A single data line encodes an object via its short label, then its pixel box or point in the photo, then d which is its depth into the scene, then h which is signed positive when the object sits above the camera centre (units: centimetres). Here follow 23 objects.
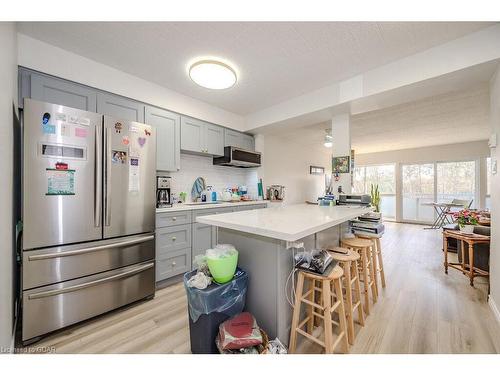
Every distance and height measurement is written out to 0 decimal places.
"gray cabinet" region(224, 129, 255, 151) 359 +86
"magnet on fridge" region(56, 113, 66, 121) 161 +55
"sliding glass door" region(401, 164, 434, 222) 649 -13
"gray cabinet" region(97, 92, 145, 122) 223 +91
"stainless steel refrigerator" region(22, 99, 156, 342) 153 -24
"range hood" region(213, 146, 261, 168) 342 +50
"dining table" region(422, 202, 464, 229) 556 -73
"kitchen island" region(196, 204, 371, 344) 132 -49
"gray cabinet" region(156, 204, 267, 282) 238 -67
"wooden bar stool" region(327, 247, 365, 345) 151 -75
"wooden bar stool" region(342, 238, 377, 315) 187 -70
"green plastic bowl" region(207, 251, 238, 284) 132 -52
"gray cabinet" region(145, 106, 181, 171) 266 +68
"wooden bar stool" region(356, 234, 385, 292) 223 -64
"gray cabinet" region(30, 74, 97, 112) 187 +91
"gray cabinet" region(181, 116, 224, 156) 301 +77
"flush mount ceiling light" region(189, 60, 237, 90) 210 +117
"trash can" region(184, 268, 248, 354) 128 -78
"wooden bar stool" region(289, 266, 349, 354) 127 -78
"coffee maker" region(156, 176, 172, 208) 265 -7
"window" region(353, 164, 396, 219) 714 +18
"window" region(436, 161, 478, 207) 592 +18
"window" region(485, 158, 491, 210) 558 -4
